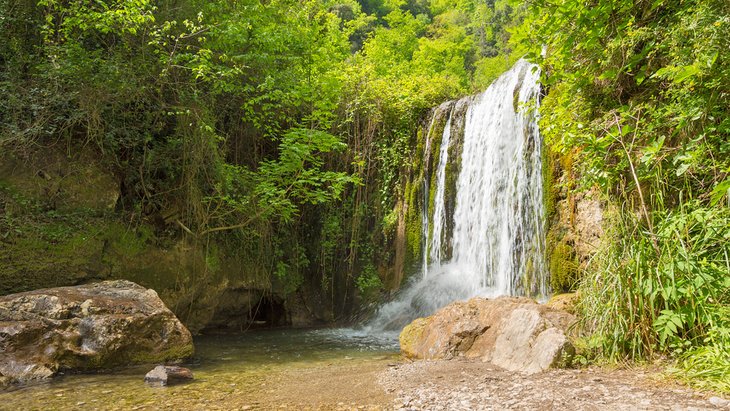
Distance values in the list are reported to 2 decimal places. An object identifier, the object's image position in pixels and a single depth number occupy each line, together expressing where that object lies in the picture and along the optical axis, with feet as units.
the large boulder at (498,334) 13.32
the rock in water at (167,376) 14.65
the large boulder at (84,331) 16.05
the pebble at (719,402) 8.59
